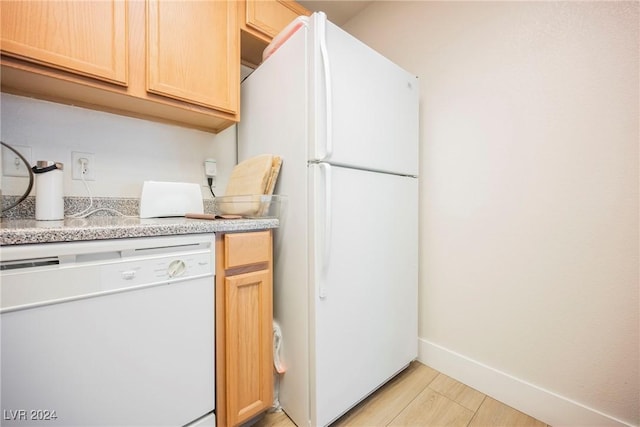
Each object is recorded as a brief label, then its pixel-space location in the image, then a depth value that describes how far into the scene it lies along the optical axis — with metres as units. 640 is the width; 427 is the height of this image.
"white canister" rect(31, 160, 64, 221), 0.94
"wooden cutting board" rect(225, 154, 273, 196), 1.11
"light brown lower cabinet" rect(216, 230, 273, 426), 0.91
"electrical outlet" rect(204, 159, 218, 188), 1.50
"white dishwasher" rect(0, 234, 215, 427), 0.60
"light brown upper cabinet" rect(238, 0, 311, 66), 1.31
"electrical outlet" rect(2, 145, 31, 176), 1.00
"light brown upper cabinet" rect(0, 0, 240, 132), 0.84
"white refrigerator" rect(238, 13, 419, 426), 1.00
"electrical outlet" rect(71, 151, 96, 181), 1.14
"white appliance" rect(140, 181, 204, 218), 1.17
